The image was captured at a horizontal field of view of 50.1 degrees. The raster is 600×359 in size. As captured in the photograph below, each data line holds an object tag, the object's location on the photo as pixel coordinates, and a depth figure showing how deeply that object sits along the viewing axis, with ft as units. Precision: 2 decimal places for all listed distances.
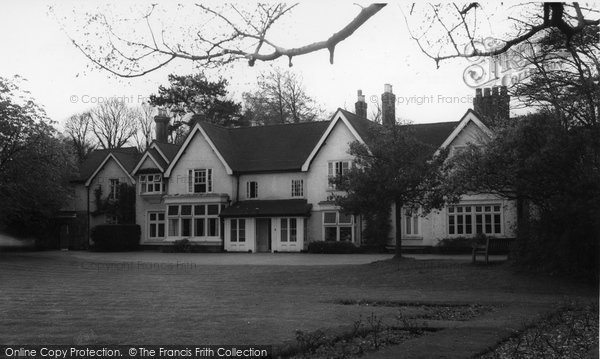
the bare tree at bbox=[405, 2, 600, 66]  32.89
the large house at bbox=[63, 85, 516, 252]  126.11
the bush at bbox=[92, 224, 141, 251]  146.20
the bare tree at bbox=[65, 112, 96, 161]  215.92
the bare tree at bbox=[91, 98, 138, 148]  211.82
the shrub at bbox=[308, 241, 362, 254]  128.26
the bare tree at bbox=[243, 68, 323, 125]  183.78
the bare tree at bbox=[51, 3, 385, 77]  30.45
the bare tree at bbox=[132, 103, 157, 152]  222.89
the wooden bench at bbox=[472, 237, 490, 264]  82.08
